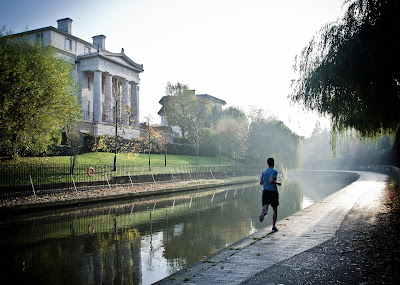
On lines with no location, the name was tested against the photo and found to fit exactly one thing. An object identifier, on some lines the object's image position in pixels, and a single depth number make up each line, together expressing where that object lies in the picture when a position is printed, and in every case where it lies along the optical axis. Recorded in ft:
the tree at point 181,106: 178.91
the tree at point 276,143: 168.91
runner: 31.35
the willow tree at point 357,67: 31.04
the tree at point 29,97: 67.77
